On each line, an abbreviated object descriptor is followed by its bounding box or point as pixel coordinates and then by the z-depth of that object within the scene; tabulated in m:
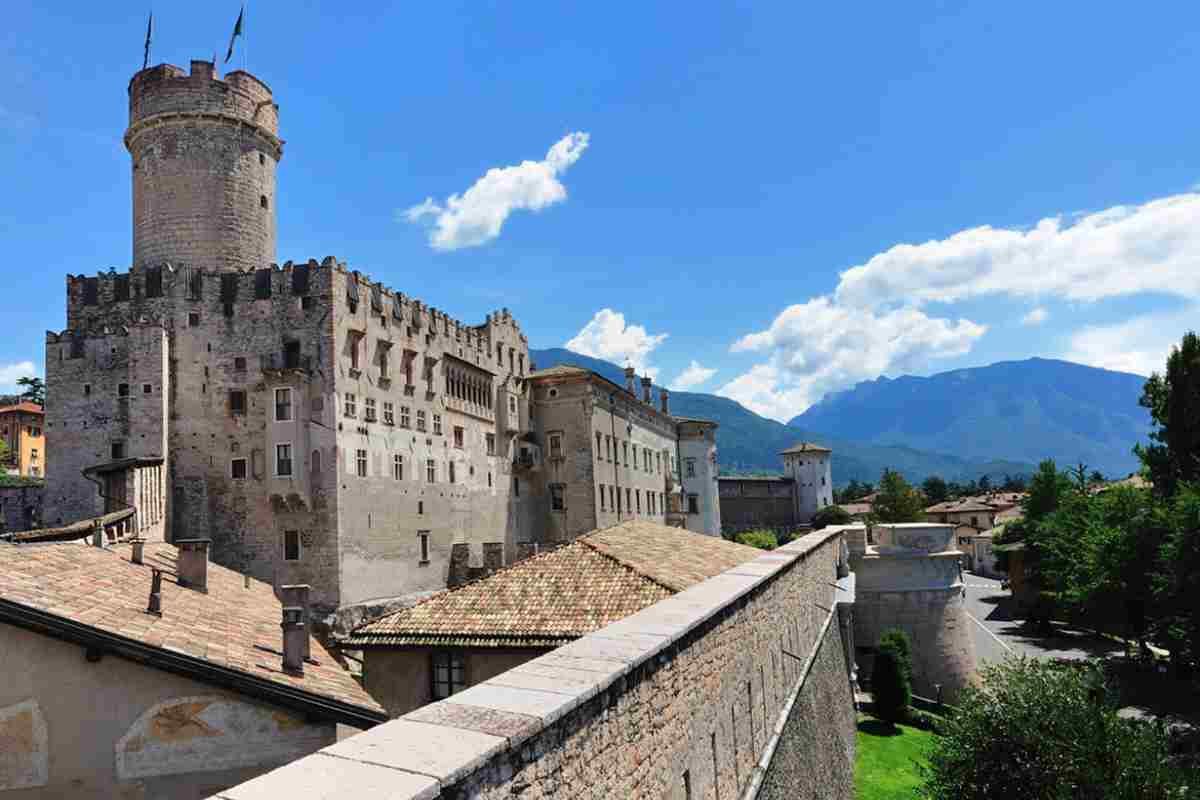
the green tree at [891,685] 28.62
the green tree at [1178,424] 37.66
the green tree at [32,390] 81.38
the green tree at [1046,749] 15.12
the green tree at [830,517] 94.00
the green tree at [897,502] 91.50
